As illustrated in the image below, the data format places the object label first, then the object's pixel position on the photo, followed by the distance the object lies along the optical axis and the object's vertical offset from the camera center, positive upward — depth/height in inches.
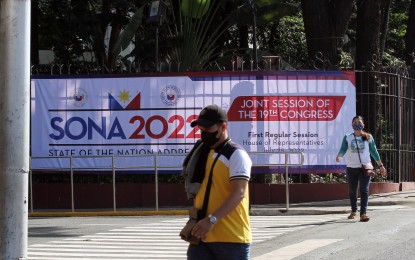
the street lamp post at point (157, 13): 819.4 +124.3
